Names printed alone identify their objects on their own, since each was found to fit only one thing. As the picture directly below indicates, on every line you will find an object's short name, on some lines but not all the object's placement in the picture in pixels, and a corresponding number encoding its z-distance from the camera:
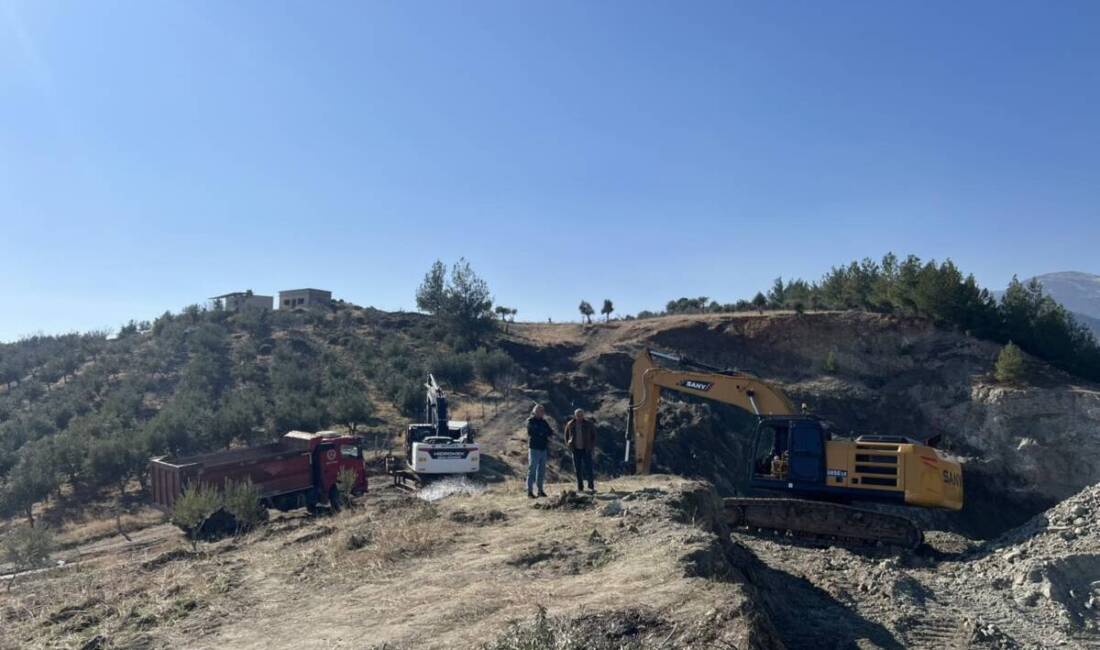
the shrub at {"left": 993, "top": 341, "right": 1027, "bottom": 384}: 33.75
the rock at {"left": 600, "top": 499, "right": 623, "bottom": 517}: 11.05
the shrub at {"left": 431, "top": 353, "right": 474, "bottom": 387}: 37.19
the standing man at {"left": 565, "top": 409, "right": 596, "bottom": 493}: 13.70
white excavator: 19.86
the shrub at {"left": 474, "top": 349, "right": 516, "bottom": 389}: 38.09
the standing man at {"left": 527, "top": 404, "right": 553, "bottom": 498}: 13.34
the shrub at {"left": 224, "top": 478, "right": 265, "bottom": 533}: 15.34
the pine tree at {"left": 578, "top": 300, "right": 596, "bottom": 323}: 55.12
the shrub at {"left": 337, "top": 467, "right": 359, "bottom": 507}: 18.58
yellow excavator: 14.77
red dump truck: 17.12
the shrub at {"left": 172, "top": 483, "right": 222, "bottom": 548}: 14.81
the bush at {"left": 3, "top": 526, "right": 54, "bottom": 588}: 14.52
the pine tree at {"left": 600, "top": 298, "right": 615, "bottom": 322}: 55.25
